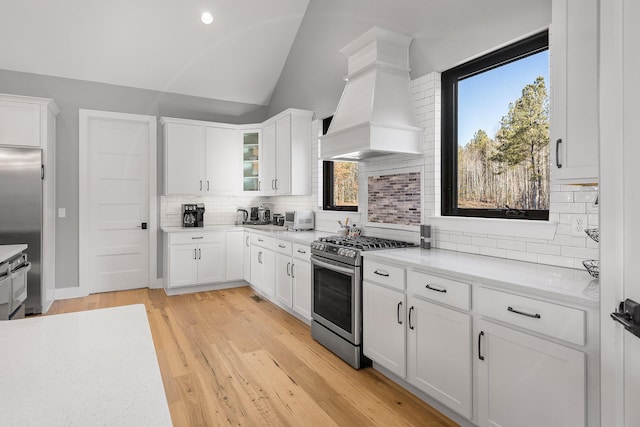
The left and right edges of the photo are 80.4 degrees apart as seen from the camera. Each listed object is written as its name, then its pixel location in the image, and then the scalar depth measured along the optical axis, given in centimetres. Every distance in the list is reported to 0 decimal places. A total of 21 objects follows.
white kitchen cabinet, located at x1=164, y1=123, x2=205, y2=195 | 538
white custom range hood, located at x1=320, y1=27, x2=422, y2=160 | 304
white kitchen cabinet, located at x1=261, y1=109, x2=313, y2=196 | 498
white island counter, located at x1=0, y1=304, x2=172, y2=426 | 72
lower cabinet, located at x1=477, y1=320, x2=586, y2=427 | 160
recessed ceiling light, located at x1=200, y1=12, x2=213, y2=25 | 484
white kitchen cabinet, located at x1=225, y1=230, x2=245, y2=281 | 545
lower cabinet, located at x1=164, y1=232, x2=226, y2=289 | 509
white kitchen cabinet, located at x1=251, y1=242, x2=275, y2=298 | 461
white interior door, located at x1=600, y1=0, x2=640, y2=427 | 121
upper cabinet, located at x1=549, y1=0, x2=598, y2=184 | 171
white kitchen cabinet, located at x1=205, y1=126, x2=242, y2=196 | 565
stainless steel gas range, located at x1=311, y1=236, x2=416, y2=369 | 295
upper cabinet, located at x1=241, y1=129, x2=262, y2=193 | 589
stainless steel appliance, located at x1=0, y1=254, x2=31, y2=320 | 244
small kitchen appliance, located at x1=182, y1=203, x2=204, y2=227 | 559
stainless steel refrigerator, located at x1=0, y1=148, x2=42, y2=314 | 409
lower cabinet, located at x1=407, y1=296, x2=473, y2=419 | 208
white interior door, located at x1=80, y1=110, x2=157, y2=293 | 518
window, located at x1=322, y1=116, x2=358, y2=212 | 448
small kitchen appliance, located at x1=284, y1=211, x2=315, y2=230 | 486
